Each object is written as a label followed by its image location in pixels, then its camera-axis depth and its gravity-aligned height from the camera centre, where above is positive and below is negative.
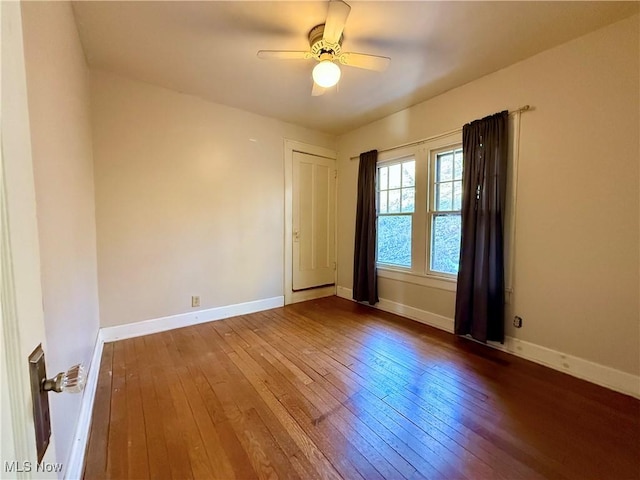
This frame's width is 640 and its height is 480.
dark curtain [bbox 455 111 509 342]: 2.44 -0.05
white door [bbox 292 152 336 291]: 3.98 +0.06
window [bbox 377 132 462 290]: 2.92 +0.15
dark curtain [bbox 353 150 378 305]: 3.65 -0.13
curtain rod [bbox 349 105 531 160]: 2.33 +0.97
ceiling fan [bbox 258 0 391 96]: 1.91 +1.24
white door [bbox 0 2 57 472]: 0.37 -0.06
